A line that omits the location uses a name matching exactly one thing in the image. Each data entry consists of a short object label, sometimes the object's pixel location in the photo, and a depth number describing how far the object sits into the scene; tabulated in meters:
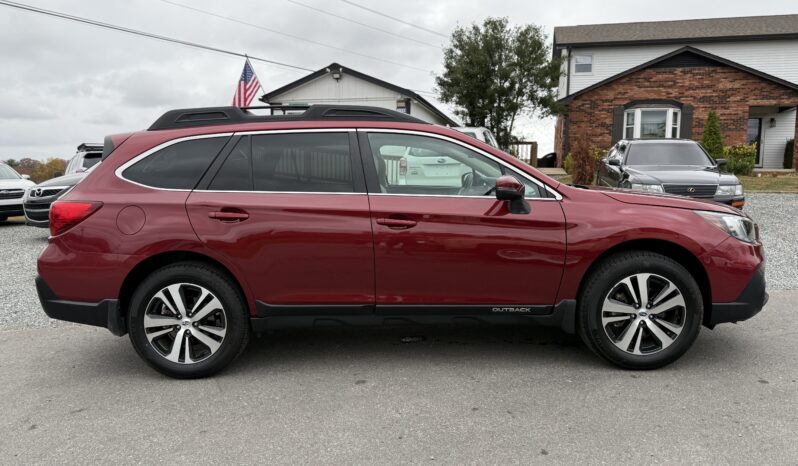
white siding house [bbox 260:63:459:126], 24.67
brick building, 22.75
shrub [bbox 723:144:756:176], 20.88
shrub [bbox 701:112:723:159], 20.91
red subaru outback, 3.72
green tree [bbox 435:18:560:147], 23.77
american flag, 18.09
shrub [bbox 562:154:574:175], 22.37
